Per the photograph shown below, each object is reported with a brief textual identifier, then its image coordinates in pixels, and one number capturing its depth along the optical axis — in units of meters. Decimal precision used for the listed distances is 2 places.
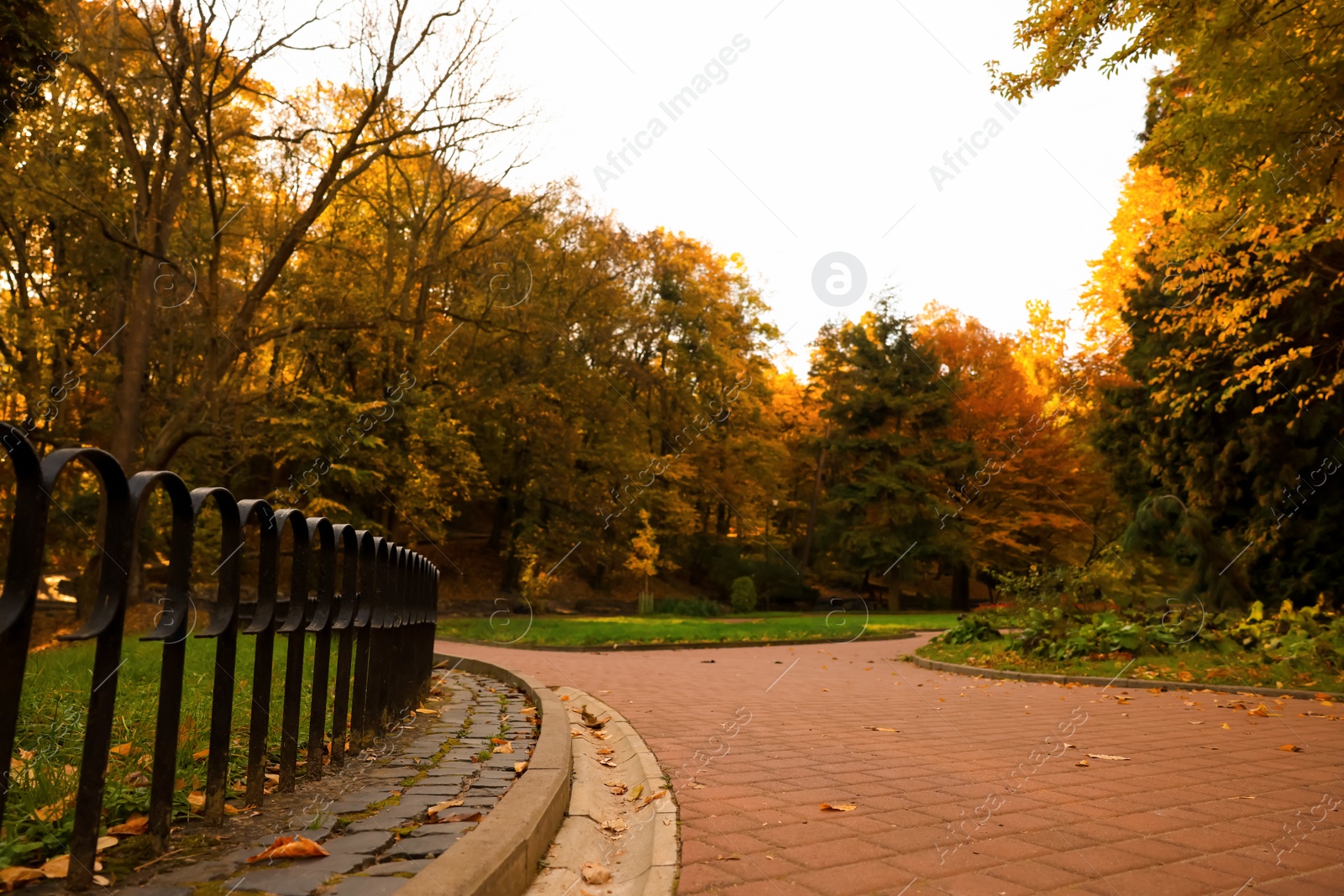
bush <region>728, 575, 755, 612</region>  35.56
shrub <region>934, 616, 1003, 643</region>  15.74
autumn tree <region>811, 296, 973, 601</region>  38.81
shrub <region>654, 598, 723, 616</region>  33.12
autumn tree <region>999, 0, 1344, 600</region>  8.45
